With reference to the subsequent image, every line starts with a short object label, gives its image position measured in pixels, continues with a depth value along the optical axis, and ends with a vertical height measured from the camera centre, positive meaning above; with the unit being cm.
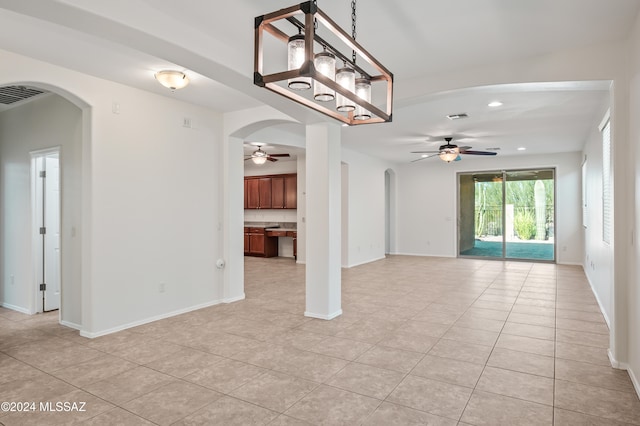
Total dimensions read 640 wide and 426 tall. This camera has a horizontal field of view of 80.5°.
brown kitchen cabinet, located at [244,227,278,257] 1027 -84
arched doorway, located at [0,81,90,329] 416 +23
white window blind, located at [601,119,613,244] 419 +32
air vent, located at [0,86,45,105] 425 +143
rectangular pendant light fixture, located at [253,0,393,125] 165 +74
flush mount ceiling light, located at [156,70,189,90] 366 +133
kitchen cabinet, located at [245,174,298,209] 1022 +60
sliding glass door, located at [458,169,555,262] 935 -8
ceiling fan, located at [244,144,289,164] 777 +118
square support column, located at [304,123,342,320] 445 -11
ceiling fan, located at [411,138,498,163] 706 +113
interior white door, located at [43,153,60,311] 491 -28
